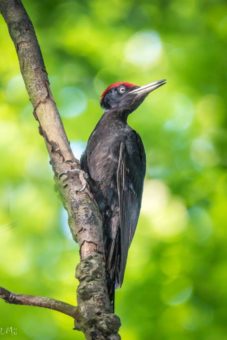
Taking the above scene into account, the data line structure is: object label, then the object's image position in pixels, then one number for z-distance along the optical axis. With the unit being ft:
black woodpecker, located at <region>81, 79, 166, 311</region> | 28.19
